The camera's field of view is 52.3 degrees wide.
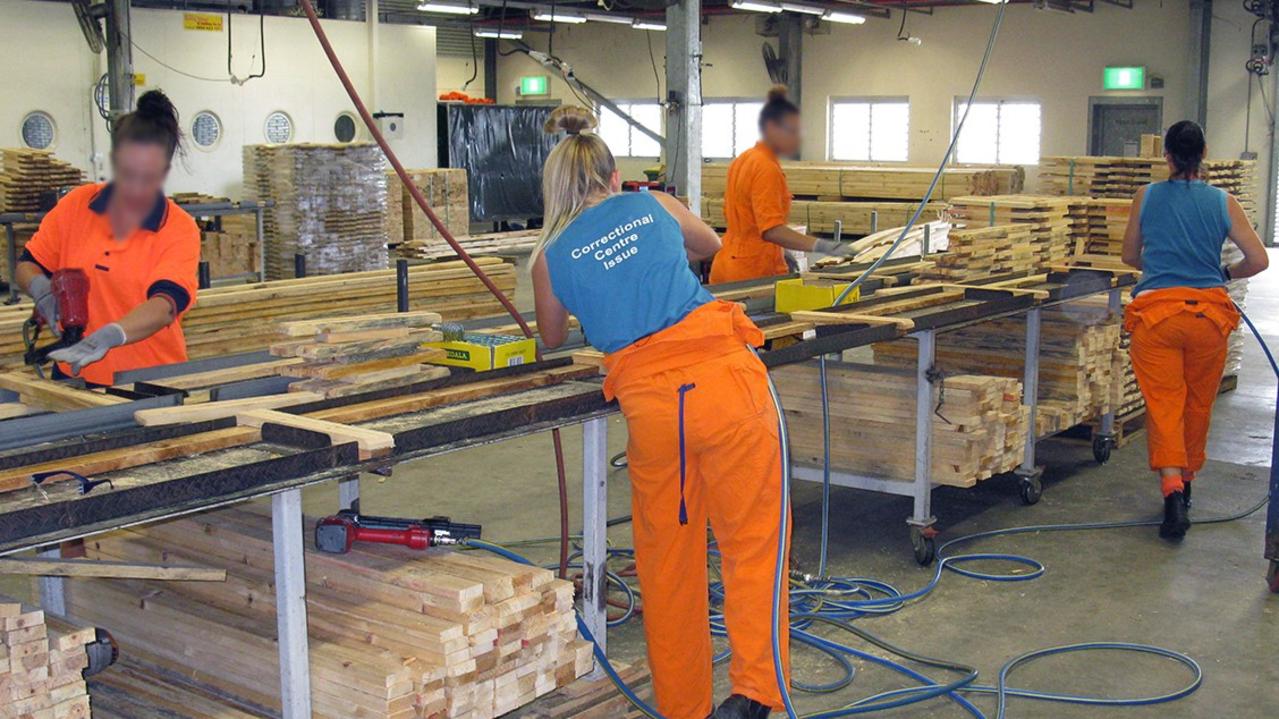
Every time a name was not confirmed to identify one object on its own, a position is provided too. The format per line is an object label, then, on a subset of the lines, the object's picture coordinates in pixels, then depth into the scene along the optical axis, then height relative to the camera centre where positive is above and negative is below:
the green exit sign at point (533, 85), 25.36 +2.19
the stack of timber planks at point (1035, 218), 8.13 -0.13
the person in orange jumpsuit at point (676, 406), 3.52 -0.56
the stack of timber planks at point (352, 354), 3.76 -0.45
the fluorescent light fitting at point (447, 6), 14.00 +2.09
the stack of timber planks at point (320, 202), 12.97 -0.04
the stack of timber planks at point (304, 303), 7.67 -0.66
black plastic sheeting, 18.33 +0.62
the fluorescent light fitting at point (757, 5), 14.11 +2.18
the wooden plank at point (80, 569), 2.99 -0.85
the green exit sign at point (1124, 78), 19.12 +1.75
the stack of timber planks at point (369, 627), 3.23 -1.13
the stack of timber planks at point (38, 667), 2.69 -0.98
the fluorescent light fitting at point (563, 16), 17.17 +2.41
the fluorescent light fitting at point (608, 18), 16.41 +2.29
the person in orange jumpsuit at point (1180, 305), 5.86 -0.48
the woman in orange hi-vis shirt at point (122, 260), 3.98 -0.20
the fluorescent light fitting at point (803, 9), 16.17 +2.45
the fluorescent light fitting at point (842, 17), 17.80 +2.46
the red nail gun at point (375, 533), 3.61 -0.93
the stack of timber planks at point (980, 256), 7.00 -0.32
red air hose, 3.54 -0.05
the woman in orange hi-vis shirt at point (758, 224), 6.43 -0.13
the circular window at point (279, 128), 15.12 +0.82
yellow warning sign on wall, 14.33 +1.94
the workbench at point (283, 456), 2.67 -0.60
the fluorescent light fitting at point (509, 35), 23.17 +3.02
